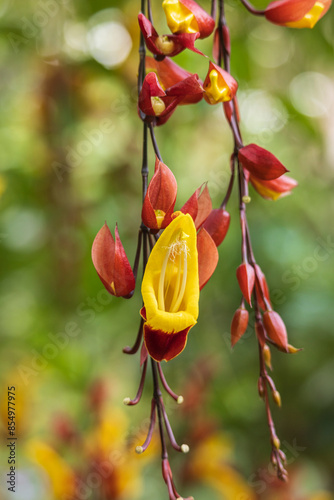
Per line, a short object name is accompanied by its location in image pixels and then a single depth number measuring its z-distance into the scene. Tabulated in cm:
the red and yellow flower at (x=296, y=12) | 49
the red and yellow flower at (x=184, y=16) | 45
